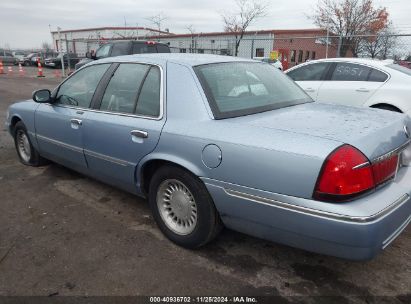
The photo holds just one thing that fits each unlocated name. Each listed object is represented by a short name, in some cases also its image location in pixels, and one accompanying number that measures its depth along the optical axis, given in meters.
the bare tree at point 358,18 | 26.36
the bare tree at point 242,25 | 28.12
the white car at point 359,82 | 5.64
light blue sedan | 2.18
